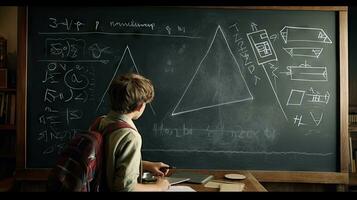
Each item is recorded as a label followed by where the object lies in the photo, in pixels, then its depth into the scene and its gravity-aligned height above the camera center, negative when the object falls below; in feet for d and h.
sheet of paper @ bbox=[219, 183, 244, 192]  5.43 -1.31
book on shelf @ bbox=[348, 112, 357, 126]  10.54 -0.45
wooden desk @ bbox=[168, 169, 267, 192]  5.46 -1.33
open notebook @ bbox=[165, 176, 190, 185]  5.77 -1.28
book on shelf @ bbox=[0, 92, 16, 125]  10.80 -0.16
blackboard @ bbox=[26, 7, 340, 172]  8.98 +0.57
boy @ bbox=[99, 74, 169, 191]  4.32 -0.44
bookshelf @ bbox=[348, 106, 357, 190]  10.12 -1.26
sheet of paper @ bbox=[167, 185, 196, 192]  5.23 -1.28
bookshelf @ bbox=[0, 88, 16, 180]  10.79 -0.95
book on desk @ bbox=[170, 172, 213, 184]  5.91 -1.29
